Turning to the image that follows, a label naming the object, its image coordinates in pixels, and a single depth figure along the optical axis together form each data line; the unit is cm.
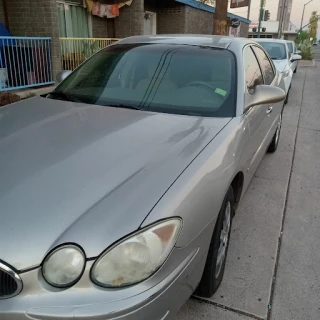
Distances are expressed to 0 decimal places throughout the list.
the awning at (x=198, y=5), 1395
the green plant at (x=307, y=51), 2222
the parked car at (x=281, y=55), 785
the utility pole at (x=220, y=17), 956
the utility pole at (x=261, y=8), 2123
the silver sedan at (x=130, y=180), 132
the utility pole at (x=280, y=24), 2469
